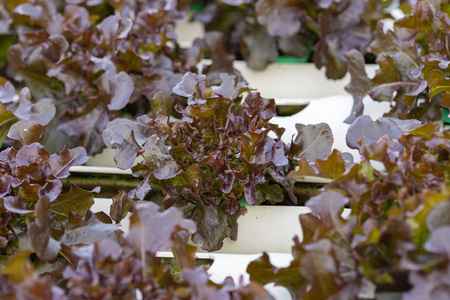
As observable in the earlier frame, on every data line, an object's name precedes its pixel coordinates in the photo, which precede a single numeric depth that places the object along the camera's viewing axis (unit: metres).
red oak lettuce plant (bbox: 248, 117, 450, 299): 1.20
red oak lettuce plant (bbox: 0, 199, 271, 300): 1.21
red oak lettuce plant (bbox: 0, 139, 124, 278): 1.29
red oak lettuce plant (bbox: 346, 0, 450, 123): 1.39
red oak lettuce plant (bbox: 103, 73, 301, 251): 1.35
